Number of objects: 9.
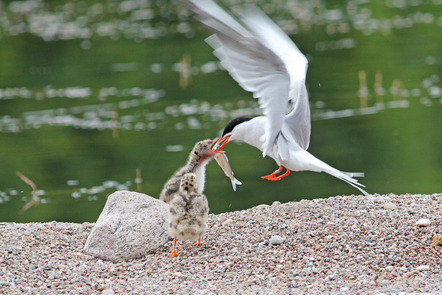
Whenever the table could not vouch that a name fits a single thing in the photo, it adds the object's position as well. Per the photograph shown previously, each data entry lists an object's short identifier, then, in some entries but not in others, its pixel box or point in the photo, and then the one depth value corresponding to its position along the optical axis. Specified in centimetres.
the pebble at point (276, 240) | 1284
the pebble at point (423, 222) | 1285
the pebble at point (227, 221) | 1427
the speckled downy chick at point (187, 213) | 1259
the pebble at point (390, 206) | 1400
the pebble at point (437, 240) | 1216
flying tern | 1254
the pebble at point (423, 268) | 1151
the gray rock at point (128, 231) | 1318
